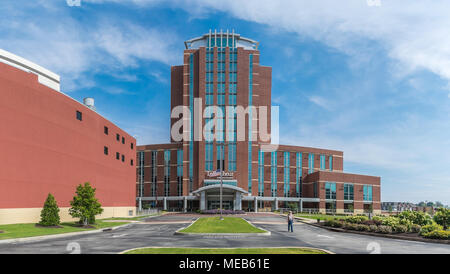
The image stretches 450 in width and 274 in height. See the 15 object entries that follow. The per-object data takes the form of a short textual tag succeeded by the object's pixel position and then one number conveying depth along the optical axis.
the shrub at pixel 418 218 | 30.27
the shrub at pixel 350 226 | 30.83
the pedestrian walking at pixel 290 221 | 29.52
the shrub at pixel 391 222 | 28.56
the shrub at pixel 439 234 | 22.27
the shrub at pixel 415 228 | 27.19
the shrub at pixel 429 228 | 24.73
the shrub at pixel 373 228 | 27.61
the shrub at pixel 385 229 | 26.84
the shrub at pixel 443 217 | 27.30
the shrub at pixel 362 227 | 29.04
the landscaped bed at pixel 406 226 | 23.41
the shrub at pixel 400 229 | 26.91
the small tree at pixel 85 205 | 34.28
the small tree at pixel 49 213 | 30.95
